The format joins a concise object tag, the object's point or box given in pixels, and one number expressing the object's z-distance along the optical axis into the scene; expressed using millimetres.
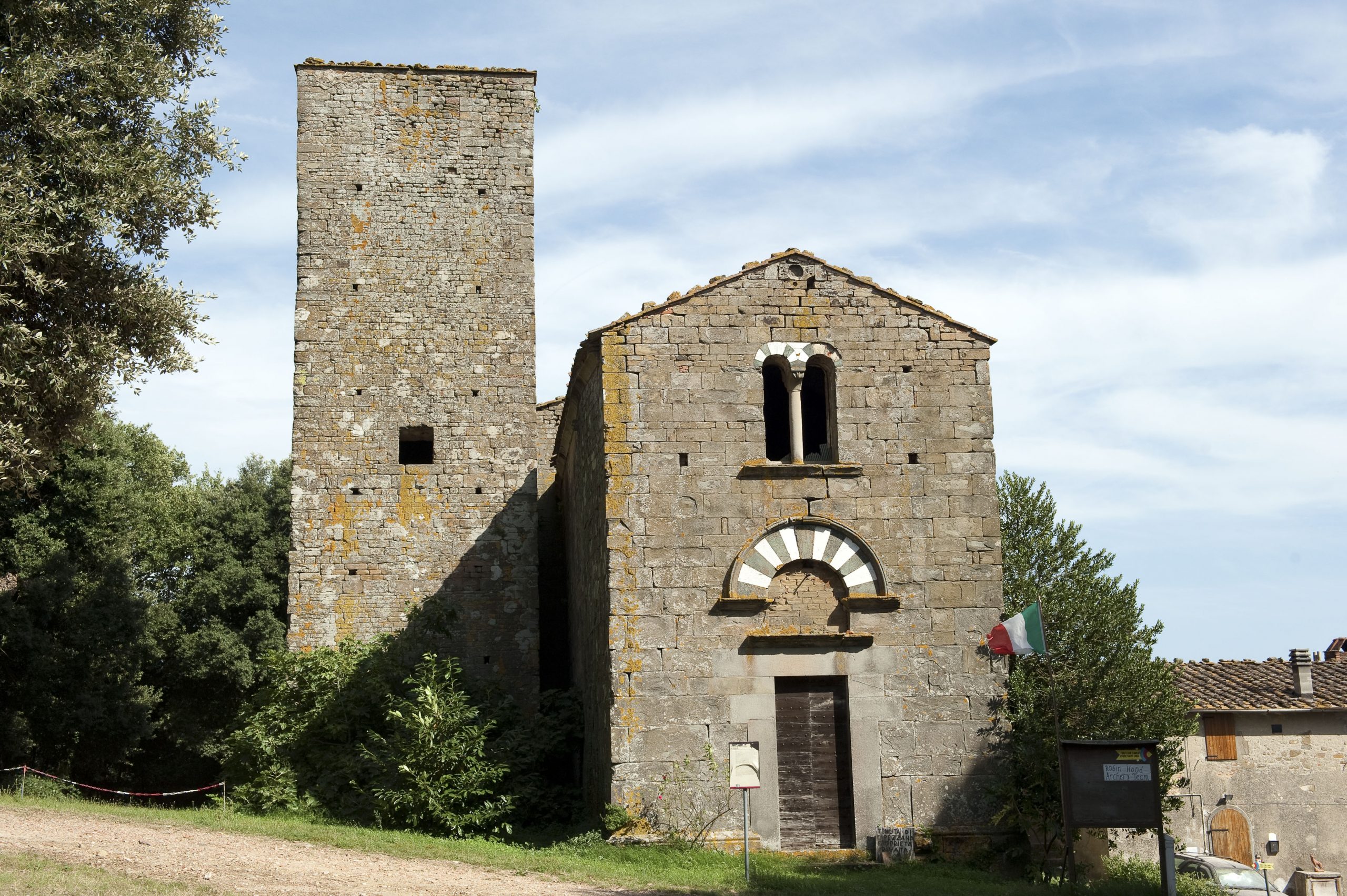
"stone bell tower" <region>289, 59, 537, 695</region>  21109
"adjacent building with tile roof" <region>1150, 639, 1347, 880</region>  25875
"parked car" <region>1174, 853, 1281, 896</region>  19031
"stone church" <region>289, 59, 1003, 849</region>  15039
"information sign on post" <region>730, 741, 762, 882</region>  13438
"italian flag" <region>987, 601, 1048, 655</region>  14500
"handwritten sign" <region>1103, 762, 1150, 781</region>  12500
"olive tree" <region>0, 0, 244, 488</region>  14766
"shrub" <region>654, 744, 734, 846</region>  14656
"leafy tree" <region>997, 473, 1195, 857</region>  15070
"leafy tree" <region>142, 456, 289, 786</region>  28828
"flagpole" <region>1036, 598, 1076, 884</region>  12570
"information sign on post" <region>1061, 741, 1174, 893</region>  12492
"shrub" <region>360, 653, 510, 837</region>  16562
